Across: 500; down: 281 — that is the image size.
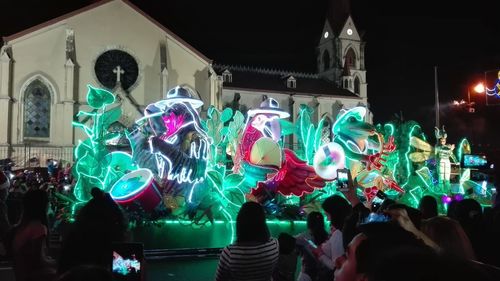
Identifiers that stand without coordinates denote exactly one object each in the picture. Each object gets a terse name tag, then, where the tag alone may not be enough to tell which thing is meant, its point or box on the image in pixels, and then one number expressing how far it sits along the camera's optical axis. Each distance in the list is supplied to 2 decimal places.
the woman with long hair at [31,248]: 4.50
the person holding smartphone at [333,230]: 4.93
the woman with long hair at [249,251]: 4.29
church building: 32.81
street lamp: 17.70
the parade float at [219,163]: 15.59
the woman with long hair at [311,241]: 5.23
